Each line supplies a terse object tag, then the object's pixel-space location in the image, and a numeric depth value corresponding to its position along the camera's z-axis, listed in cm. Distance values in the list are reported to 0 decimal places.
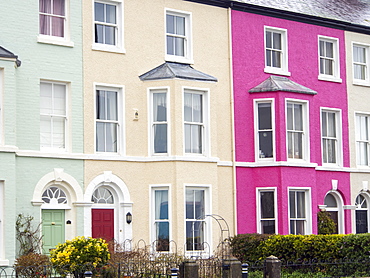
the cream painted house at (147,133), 2384
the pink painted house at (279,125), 2686
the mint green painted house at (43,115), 2144
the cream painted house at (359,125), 3031
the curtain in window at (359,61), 3133
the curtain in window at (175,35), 2595
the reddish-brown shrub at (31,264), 1975
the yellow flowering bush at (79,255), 1946
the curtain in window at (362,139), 3070
